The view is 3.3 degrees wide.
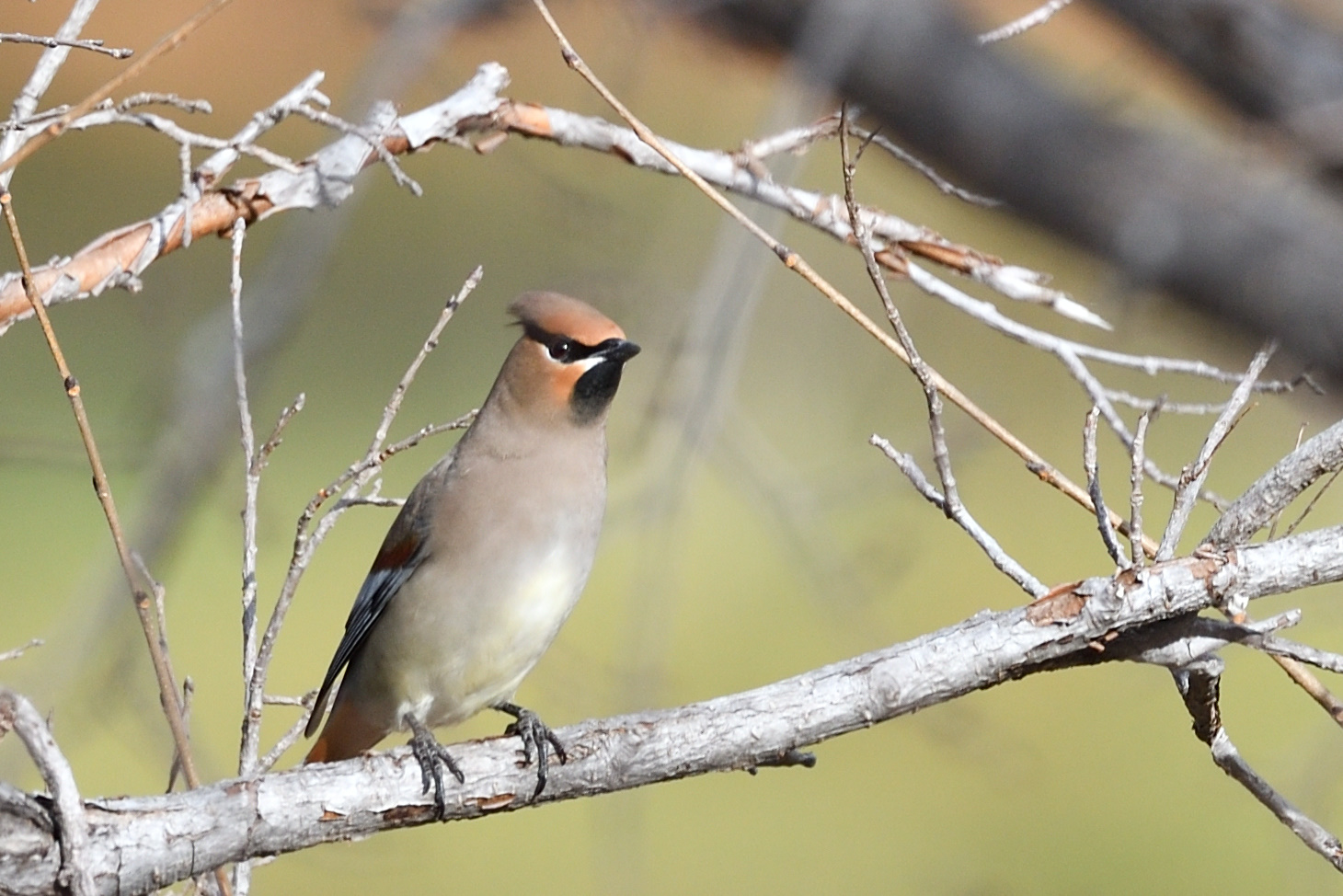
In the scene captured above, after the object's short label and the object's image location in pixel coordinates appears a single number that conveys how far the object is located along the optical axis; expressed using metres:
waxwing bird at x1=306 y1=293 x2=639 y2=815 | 6.23
